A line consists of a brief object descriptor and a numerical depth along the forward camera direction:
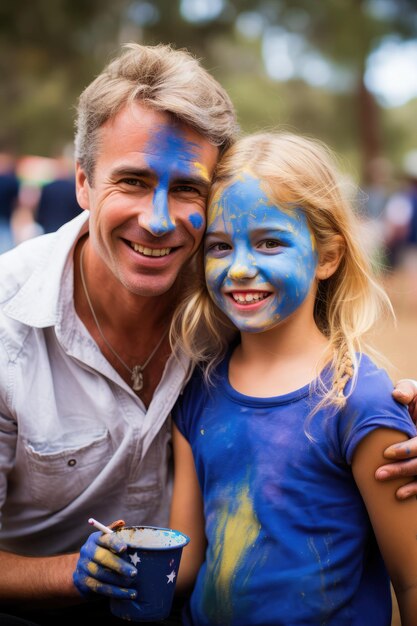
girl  2.37
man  2.70
